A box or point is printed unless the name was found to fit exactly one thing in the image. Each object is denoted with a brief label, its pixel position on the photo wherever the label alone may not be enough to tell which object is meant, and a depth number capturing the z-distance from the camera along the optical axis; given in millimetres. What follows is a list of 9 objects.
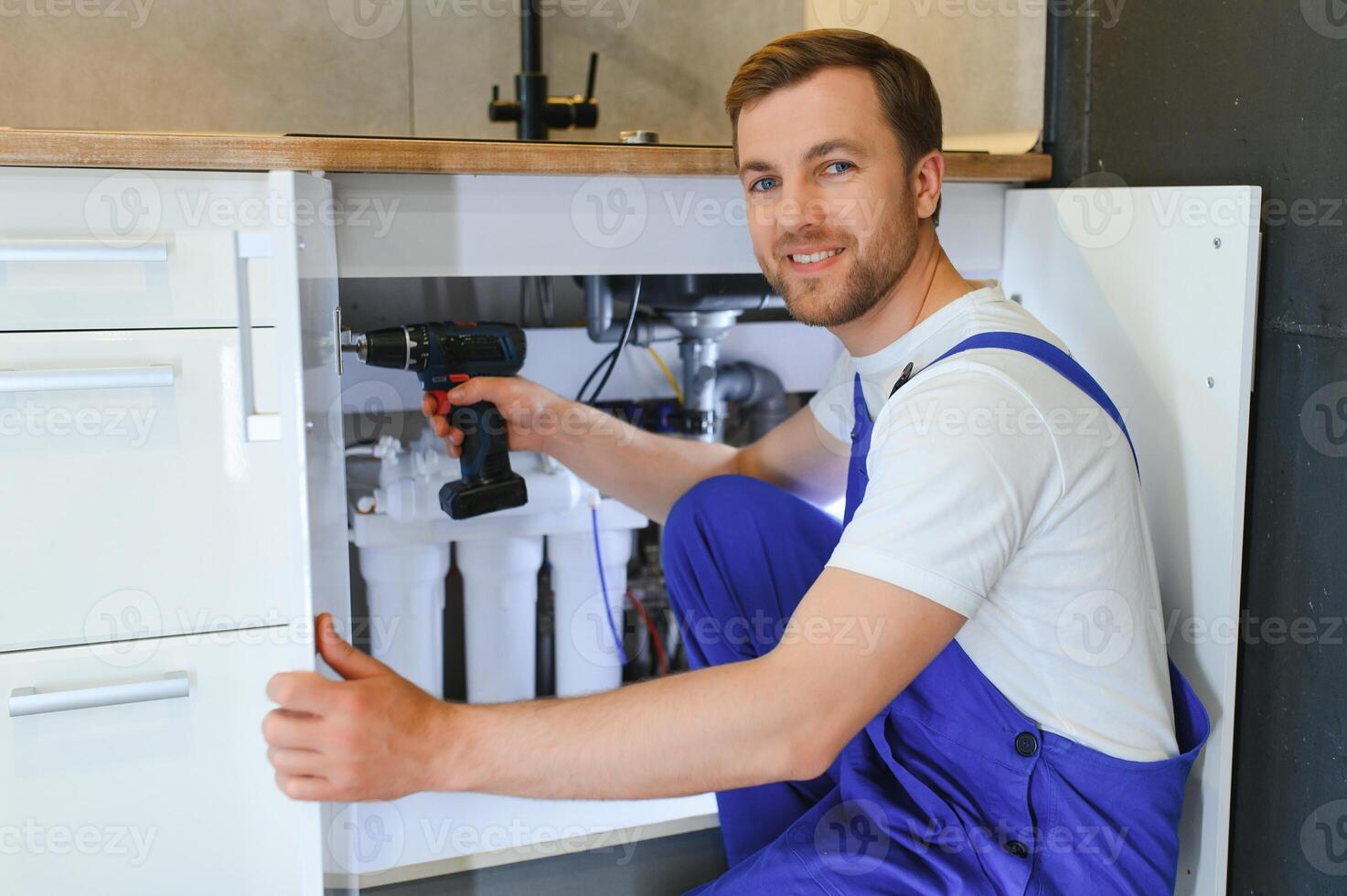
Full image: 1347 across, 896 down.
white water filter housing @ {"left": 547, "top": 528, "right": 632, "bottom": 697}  1592
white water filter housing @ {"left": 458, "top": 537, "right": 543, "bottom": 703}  1548
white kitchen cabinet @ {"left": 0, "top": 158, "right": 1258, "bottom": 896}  941
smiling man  782
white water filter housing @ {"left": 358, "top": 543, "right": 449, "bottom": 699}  1510
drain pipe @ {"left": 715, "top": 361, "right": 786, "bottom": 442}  1752
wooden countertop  933
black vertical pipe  1648
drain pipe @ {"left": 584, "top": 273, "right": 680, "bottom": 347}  1600
